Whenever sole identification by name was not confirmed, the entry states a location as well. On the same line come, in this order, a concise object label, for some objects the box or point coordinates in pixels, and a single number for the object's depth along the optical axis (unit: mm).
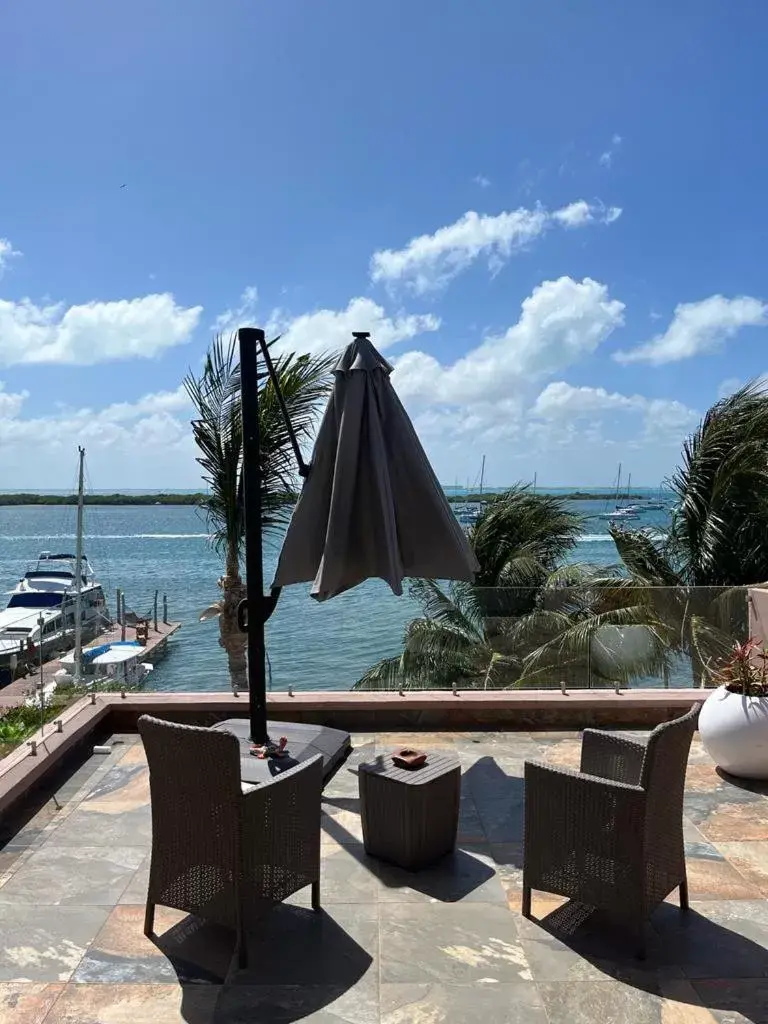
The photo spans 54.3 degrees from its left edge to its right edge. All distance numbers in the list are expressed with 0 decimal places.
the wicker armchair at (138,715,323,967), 2514
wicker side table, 3215
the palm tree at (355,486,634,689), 6090
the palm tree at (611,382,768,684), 9789
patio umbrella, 3791
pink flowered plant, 4246
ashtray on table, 3365
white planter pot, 4109
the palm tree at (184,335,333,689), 7449
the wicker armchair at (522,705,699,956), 2562
